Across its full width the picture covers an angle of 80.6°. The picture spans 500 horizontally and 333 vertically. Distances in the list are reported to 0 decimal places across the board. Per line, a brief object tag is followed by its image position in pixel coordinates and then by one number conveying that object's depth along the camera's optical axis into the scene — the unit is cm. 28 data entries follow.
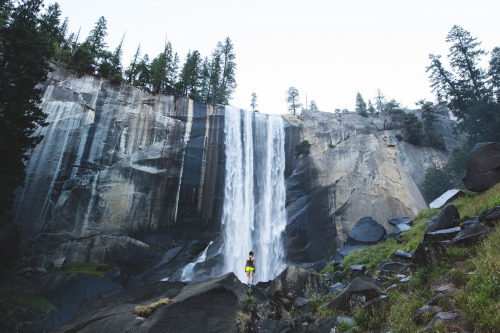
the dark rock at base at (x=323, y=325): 798
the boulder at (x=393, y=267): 1089
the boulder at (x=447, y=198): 1741
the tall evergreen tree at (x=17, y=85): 1658
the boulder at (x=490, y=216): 895
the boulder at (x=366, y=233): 1959
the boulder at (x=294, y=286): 1102
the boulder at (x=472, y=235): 839
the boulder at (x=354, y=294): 838
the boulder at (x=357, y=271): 1238
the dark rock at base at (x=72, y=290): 2023
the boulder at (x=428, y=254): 862
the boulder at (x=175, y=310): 786
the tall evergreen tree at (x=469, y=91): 2692
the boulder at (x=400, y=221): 1944
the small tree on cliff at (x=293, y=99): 5606
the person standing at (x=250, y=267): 1216
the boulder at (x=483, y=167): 1476
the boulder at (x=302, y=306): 986
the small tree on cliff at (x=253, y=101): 5789
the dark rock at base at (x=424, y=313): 612
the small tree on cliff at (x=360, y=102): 5097
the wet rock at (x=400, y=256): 1207
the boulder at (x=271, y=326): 834
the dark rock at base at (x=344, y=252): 1889
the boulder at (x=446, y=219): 1087
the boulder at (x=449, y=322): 535
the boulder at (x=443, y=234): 955
